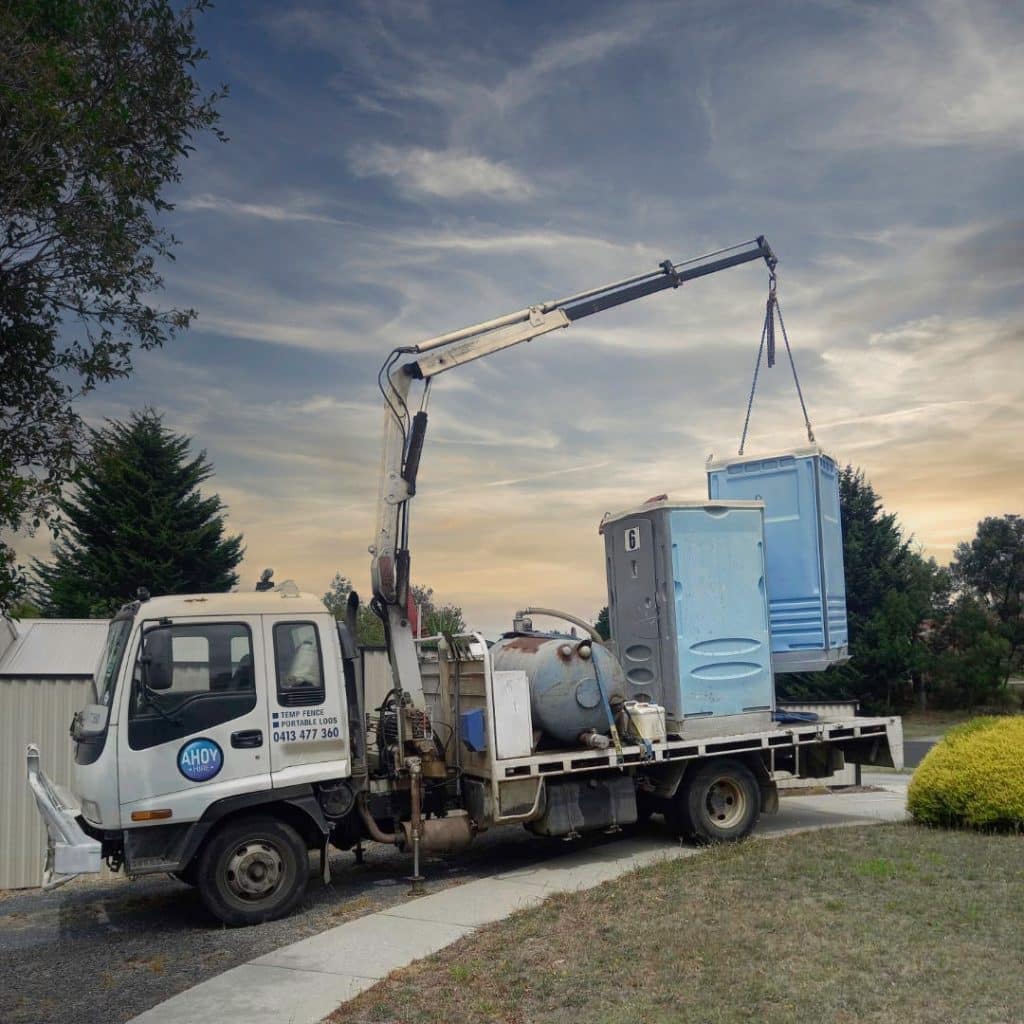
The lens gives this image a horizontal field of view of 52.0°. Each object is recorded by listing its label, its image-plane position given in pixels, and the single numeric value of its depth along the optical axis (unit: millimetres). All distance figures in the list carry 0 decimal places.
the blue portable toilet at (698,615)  11188
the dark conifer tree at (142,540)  30406
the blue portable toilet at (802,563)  12398
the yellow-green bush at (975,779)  10859
